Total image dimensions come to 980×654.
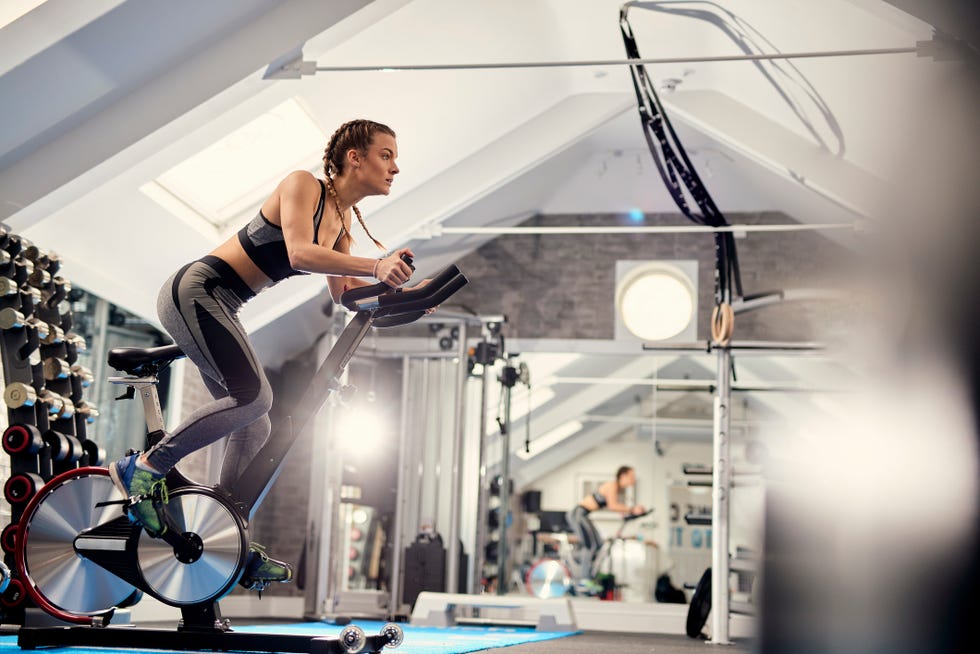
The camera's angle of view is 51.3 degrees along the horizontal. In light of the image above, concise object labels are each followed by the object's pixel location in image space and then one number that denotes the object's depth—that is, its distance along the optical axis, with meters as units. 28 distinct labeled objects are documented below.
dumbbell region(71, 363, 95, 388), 4.11
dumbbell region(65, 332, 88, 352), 4.15
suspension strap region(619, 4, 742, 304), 6.21
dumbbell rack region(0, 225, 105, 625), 3.58
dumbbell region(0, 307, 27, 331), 3.78
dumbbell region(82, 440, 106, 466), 4.03
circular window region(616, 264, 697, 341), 8.98
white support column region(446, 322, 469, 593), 7.84
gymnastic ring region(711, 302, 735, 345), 6.21
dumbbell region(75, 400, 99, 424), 4.09
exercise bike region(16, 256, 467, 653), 2.49
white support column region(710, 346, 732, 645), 5.91
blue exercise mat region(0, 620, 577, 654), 3.32
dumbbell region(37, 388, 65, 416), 3.85
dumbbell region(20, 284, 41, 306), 3.94
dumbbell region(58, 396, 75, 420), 3.95
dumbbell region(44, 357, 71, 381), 4.01
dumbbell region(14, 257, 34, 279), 3.98
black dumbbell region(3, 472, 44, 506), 3.55
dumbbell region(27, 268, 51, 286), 4.06
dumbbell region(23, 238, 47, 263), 4.09
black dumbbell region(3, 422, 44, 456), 3.62
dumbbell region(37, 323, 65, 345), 4.03
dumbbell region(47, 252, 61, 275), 4.20
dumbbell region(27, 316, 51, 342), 3.91
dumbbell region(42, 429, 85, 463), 3.78
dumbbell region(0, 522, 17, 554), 3.45
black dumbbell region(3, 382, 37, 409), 3.72
